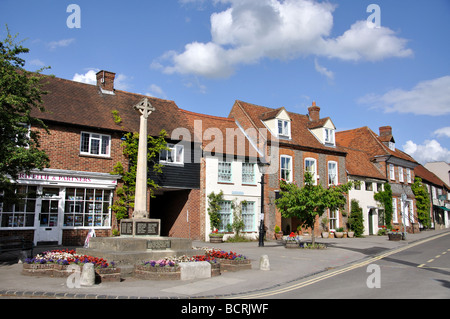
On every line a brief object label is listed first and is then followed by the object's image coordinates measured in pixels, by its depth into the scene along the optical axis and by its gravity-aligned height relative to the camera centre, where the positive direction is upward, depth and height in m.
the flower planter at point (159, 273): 11.52 -1.74
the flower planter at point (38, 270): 11.59 -1.68
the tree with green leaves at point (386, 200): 37.59 +1.56
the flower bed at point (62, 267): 11.02 -1.55
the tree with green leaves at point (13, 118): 12.35 +3.20
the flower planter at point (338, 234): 32.25 -1.53
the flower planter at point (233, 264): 13.62 -1.75
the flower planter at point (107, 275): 10.88 -1.71
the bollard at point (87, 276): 10.20 -1.63
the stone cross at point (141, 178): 15.41 +1.49
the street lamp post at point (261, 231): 22.62 -0.92
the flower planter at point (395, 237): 28.45 -1.54
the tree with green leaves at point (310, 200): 21.64 +0.93
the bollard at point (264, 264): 13.79 -1.74
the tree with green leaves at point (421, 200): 44.59 +1.89
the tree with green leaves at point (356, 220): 33.72 -0.36
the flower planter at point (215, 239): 24.69 -1.53
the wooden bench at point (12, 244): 14.38 -1.12
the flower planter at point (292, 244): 21.94 -1.62
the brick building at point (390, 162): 39.75 +5.78
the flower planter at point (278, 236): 28.44 -1.51
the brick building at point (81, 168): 19.83 +2.67
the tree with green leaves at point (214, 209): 25.50 +0.40
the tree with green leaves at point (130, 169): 21.99 +2.66
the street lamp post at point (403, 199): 28.98 +0.01
